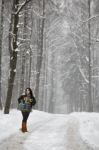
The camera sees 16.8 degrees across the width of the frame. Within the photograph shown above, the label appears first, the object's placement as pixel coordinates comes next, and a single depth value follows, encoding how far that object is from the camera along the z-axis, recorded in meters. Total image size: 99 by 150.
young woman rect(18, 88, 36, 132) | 14.45
